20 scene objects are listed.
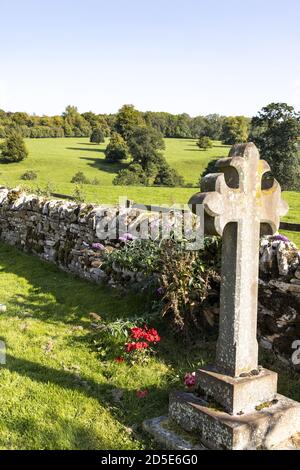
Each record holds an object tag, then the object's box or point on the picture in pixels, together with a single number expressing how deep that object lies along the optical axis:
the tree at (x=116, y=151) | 50.09
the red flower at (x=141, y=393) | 4.53
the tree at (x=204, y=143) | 59.84
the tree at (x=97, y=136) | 65.44
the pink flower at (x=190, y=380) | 4.40
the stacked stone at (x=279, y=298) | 5.00
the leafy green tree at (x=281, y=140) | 31.77
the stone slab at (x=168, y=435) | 3.73
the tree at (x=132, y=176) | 36.38
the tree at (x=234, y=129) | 62.06
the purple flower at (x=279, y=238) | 5.58
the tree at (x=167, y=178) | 41.15
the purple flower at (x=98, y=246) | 7.93
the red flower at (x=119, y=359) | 5.15
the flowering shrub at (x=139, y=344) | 5.19
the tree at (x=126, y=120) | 63.03
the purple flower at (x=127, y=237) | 7.36
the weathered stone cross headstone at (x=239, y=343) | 3.59
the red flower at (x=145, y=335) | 5.23
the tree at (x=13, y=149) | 47.25
